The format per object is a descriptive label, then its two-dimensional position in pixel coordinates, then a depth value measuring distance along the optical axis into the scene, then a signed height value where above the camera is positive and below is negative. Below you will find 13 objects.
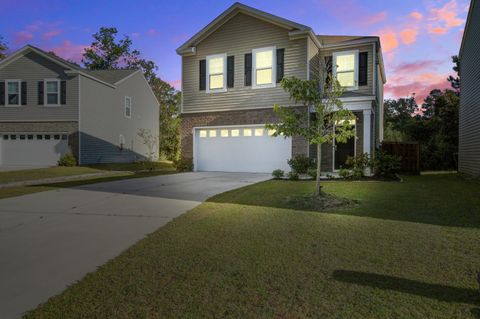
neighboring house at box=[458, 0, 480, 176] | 13.71 +2.61
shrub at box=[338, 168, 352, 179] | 12.71 -0.67
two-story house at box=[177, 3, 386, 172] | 14.62 +3.23
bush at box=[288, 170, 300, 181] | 12.96 -0.81
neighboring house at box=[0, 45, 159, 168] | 21.14 +2.65
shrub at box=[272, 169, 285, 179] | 13.39 -0.76
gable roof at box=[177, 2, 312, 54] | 14.74 +5.94
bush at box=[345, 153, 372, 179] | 12.79 -0.31
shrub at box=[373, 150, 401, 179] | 12.71 -0.36
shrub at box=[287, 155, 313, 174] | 13.74 -0.38
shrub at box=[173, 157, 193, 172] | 16.94 -0.53
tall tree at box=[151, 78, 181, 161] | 35.31 +5.33
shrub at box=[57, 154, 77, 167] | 20.00 -0.47
